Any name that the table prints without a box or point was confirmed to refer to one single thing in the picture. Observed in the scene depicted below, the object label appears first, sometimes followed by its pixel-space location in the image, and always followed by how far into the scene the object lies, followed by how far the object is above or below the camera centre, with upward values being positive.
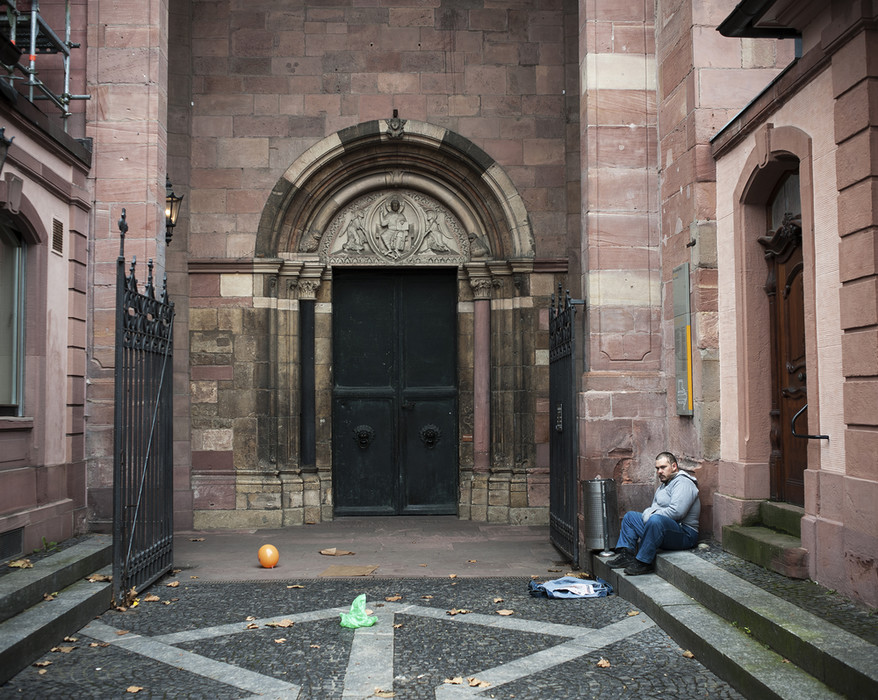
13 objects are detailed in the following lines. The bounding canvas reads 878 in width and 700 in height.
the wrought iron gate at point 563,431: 7.90 -0.47
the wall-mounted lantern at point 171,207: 9.66 +1.98
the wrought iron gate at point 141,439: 6.44 -0.43
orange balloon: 8.08 -1.60
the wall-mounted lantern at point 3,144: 6.34 +1.77
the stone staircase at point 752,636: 3.97 -1.41
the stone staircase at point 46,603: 4.93 -1.42
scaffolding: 6.96 +2.96
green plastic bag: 5.86 -1.58
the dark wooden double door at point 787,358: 6.47 +0.18
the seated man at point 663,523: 6.72 -1.11
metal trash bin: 7.56 -1.16
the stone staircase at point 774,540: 5.65 -1.12
